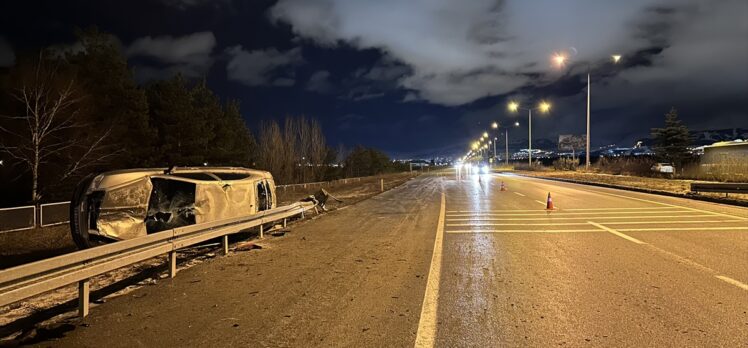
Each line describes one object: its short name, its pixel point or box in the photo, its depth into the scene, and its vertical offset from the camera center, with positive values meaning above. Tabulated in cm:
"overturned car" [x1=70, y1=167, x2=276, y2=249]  831 -62
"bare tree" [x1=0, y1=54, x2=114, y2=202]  1902 +176
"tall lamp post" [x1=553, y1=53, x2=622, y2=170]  3397 +620
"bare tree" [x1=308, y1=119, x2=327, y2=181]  6159 +173
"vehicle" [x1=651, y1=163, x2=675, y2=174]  4288 -28
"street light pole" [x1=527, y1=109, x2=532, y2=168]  6775 +520
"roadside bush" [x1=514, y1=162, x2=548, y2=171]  7869 -18
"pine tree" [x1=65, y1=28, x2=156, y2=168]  2623 +434
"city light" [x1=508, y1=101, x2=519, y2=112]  5875 +742
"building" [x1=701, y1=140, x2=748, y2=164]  3194 +94
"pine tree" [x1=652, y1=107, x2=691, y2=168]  5131 +272
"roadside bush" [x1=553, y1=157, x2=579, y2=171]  6662 +25
